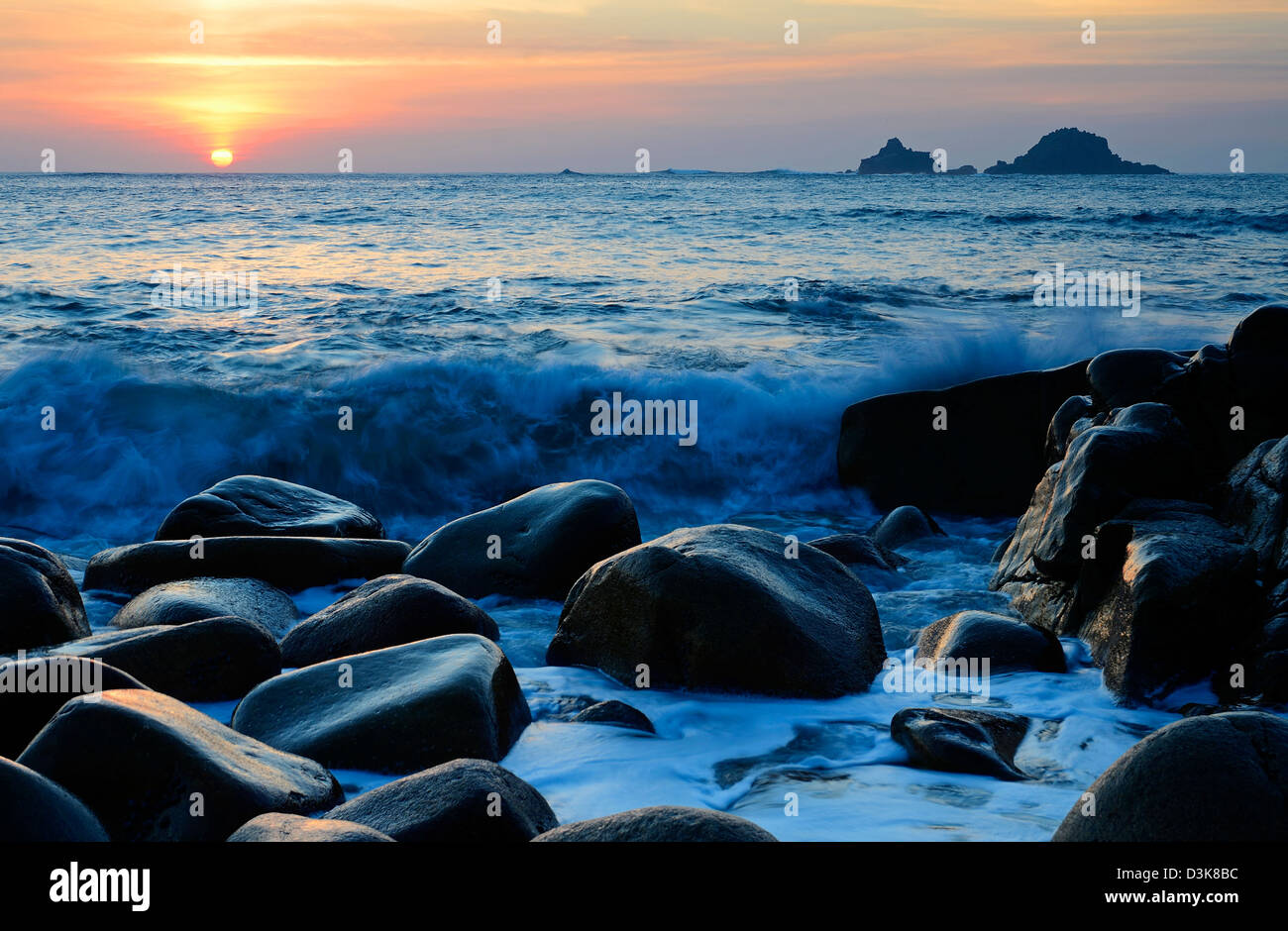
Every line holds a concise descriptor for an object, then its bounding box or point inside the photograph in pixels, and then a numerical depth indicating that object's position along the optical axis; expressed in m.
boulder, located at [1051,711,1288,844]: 2.32
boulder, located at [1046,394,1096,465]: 6.49
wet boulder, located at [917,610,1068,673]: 4.55
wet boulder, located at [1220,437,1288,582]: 4.49
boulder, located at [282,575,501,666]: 4.58
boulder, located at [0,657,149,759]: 3.40
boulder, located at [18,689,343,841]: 2.87
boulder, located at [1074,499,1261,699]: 4.23
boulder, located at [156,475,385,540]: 6.23
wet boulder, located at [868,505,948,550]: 7.25
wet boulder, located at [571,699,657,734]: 3.98
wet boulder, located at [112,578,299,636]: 4.88
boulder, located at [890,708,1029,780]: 3.53
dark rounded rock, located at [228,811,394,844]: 2.43
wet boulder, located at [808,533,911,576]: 6.34
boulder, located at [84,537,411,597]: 5.81
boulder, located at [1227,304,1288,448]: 5.55
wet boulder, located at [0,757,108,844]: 2.34
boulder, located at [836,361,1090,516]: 8.23
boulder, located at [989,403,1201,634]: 5.09
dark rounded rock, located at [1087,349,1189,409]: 6.04
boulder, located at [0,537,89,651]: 4.39
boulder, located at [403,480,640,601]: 5.82
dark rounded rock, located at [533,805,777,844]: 2.30
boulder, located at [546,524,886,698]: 4.25
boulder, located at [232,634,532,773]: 3.53
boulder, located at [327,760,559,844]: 2.73
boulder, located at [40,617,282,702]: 4.07
